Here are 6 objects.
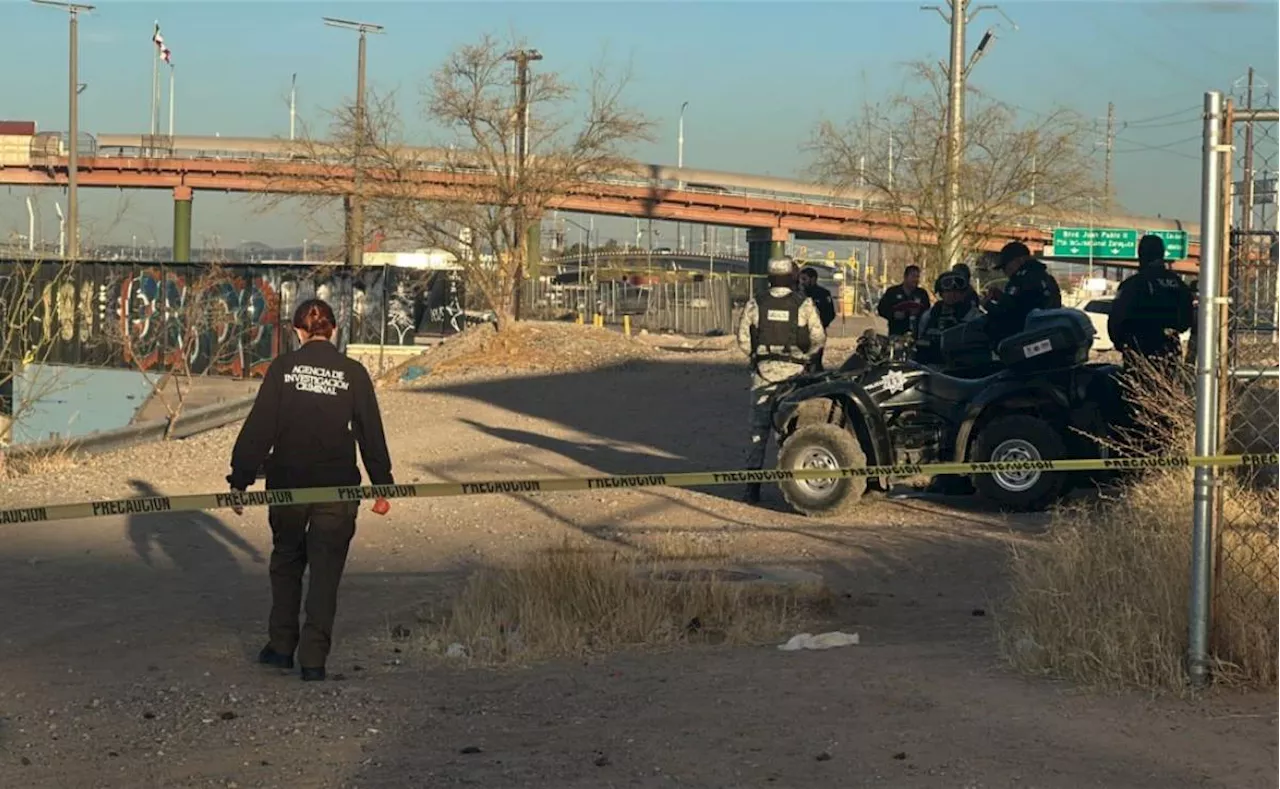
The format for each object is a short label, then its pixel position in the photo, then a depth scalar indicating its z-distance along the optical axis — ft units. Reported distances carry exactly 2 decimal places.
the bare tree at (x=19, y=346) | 63.48
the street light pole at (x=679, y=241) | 331.69
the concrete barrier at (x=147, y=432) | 63.98
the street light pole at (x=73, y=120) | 158.30
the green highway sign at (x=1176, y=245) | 185.99
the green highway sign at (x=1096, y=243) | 207.10
